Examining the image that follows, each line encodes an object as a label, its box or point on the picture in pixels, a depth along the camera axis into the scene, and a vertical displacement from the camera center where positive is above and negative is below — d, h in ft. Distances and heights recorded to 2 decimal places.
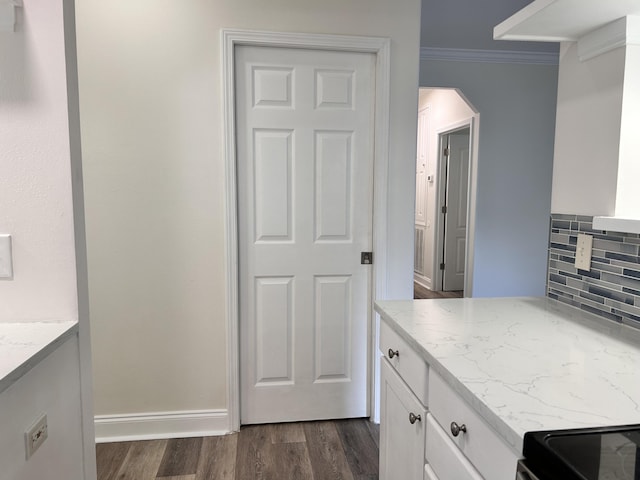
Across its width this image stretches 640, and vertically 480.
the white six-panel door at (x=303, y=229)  7.47 -0.60
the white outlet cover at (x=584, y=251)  4.60 -0.58
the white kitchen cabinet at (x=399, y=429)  3.98 -2.38
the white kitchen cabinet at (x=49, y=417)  3.04 -1.76
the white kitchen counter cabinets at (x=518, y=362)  2.61 -1.27
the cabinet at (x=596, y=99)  4.09 +1.02
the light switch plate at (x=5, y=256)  3.93 -0.57
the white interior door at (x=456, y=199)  18.43 -0.12
